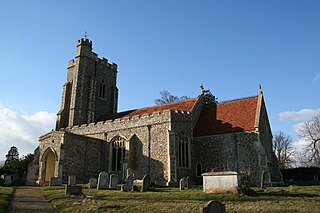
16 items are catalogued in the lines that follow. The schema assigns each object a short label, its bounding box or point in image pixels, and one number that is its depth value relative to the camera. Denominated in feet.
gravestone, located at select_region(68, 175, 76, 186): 58.52
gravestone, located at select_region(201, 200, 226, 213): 21.78
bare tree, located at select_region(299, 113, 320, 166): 108.78
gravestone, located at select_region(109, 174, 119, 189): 53.36
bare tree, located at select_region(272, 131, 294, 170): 137.90
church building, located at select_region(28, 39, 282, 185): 66.74
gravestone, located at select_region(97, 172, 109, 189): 52.85
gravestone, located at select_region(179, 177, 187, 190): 52.54
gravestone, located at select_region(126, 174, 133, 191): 50.66
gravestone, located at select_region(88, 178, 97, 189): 55.51
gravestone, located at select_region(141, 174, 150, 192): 50.01
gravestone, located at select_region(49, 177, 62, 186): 61.77
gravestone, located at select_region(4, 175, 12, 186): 69.21
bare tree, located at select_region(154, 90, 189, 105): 137.94
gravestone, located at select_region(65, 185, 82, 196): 42.83
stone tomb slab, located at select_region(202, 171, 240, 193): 41.46
